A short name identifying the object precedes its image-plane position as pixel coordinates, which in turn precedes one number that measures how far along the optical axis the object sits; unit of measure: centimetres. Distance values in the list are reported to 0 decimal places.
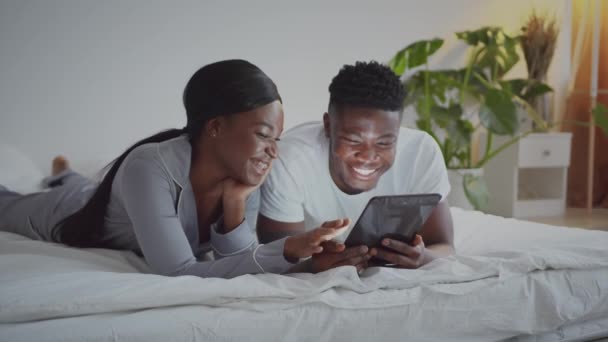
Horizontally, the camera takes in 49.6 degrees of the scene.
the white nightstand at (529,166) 395
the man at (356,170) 148
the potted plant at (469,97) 339
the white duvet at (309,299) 107
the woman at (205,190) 130
